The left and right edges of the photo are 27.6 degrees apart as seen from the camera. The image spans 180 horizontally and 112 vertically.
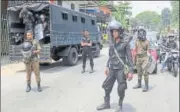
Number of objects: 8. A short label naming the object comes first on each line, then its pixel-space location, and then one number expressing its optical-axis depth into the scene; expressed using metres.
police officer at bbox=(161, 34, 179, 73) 13.60
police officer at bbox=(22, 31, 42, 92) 9.58
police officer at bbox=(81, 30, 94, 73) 13.51
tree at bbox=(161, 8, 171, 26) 98.06
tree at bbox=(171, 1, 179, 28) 63.81
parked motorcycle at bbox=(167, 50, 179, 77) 12.55
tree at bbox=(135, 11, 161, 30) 113.75
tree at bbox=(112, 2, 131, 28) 56.97
